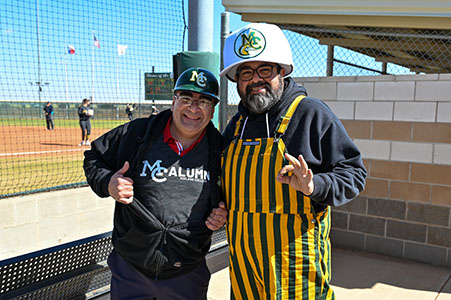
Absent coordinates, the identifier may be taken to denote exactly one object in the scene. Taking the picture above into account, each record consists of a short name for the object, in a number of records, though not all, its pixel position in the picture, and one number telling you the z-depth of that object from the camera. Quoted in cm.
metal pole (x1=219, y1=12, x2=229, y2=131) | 406
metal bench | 256
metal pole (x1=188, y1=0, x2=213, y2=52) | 301
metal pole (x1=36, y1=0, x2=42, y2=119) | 512
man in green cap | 210
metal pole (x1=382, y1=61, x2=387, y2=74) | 618
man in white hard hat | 193
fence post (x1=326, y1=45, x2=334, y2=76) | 497
